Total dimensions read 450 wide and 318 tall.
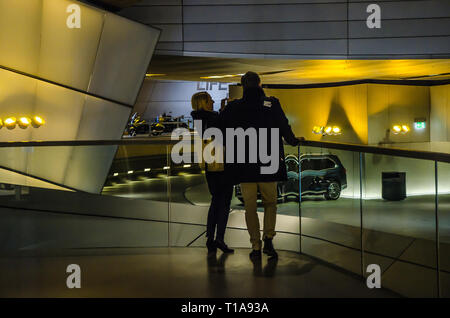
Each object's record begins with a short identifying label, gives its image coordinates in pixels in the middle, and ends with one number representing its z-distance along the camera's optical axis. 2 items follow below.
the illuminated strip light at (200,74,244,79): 25.66
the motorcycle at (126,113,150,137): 39.19
